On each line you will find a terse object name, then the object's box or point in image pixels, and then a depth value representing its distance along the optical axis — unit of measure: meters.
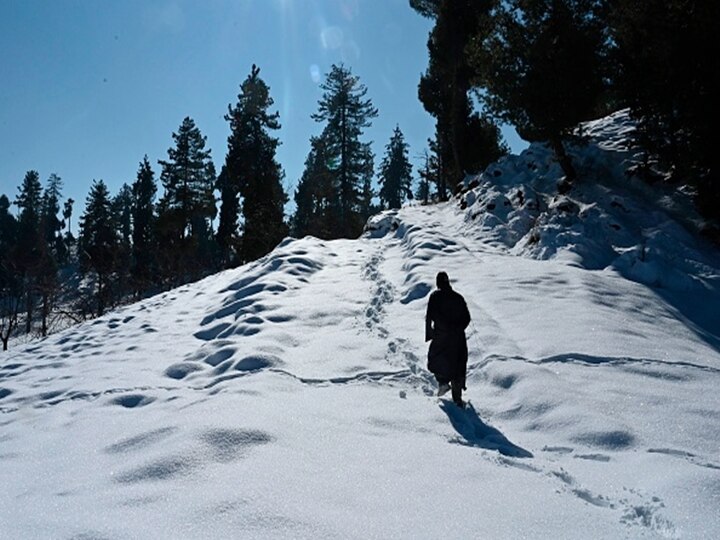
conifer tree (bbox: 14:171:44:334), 44.35
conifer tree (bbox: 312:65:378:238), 37.38
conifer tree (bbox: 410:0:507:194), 22.14
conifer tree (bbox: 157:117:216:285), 35.22
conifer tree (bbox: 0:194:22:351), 47.23
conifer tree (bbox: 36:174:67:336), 75.50
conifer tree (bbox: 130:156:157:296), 53.07
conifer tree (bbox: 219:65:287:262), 28.26
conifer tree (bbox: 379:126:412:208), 56.66
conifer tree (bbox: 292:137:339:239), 32.38
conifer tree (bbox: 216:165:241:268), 38.41
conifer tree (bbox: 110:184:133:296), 39.52
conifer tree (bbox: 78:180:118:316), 35.97
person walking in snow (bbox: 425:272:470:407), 6.02
